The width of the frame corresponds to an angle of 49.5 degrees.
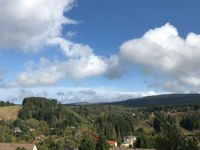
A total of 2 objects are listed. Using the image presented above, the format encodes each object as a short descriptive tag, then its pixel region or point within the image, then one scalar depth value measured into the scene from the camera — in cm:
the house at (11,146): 6783
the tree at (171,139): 3817
